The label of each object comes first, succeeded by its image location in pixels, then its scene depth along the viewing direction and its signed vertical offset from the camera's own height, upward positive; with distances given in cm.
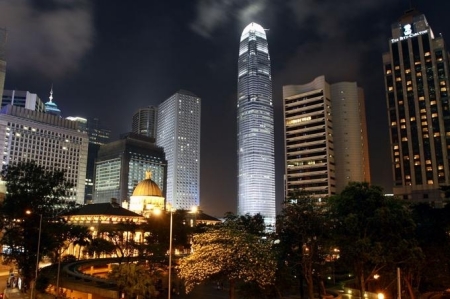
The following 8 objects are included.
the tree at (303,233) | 4316 -44
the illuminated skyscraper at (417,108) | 15100 +4506
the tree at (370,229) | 4097 +3
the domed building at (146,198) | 13812 +991
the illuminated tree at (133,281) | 3977 -496
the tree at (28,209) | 5494 +225
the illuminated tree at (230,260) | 3750 -278
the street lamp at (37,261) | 4684 -401
